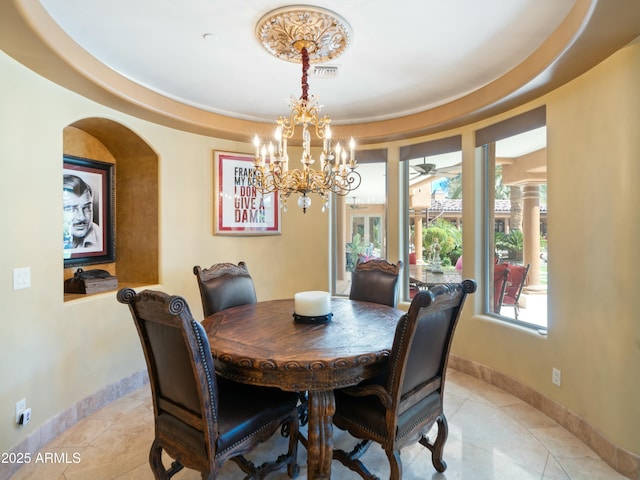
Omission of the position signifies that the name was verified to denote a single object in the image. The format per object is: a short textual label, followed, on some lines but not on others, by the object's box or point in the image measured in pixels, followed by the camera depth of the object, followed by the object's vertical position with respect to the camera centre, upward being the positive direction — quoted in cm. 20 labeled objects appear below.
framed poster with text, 371 +38
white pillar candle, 222 -43
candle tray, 222 -52
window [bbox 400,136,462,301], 362 +26
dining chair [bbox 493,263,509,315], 322 -43
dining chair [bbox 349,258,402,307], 286 -38
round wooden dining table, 162 -57
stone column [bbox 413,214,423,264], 398 -1
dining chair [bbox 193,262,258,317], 267 -39
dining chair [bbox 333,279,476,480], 158 -74
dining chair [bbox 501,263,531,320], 304 -44
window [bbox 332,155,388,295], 424 +15
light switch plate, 209 -24
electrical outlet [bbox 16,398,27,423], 208 -101
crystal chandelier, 202 +79
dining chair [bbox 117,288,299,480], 144 -77
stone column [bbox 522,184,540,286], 287 +6
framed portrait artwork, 292 +23
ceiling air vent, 250 +119
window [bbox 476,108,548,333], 282 +15
